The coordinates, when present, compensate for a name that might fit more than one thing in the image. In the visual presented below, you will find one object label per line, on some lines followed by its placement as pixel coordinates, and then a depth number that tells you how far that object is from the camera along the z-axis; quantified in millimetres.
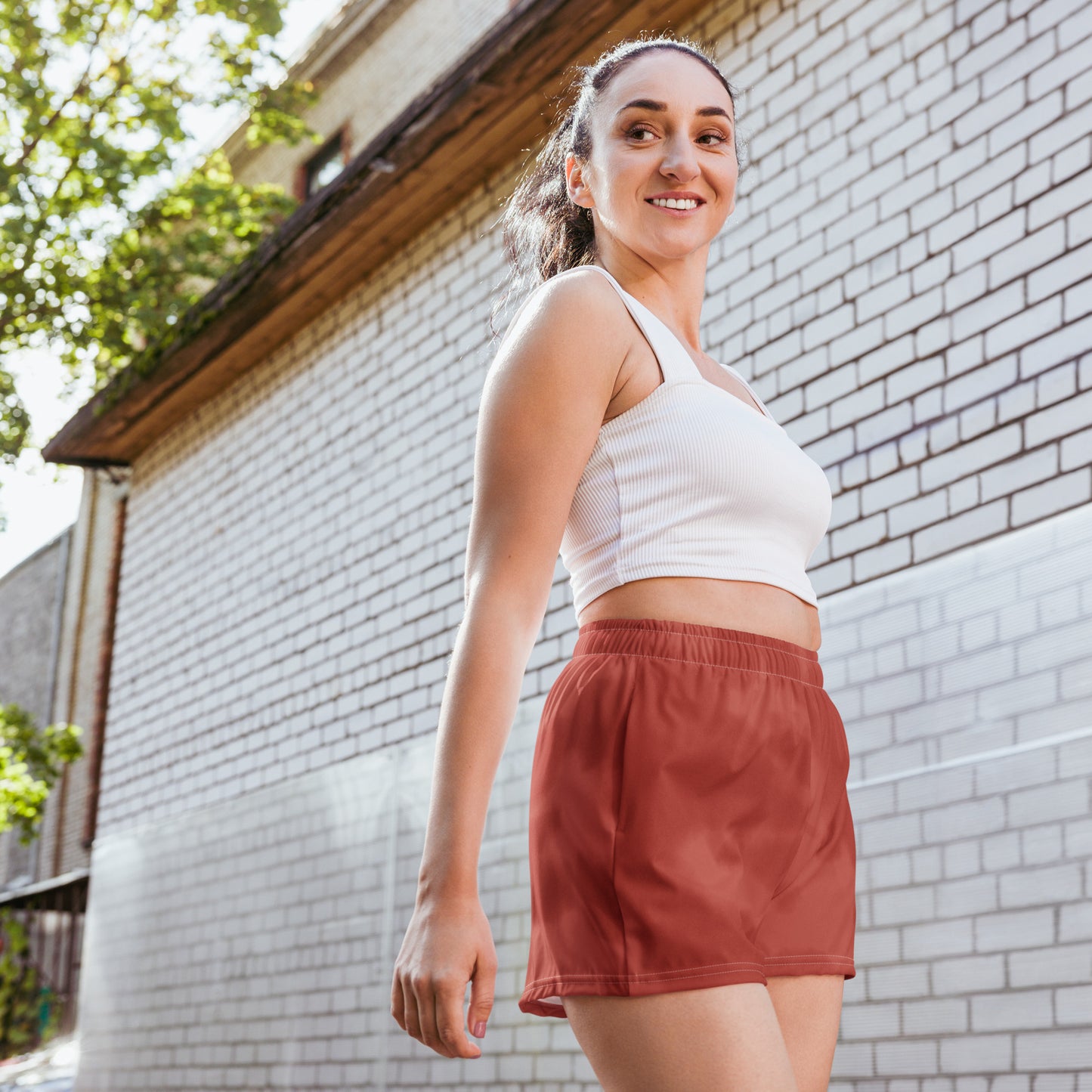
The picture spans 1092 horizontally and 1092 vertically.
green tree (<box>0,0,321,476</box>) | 11211
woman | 1448
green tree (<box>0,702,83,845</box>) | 11586
